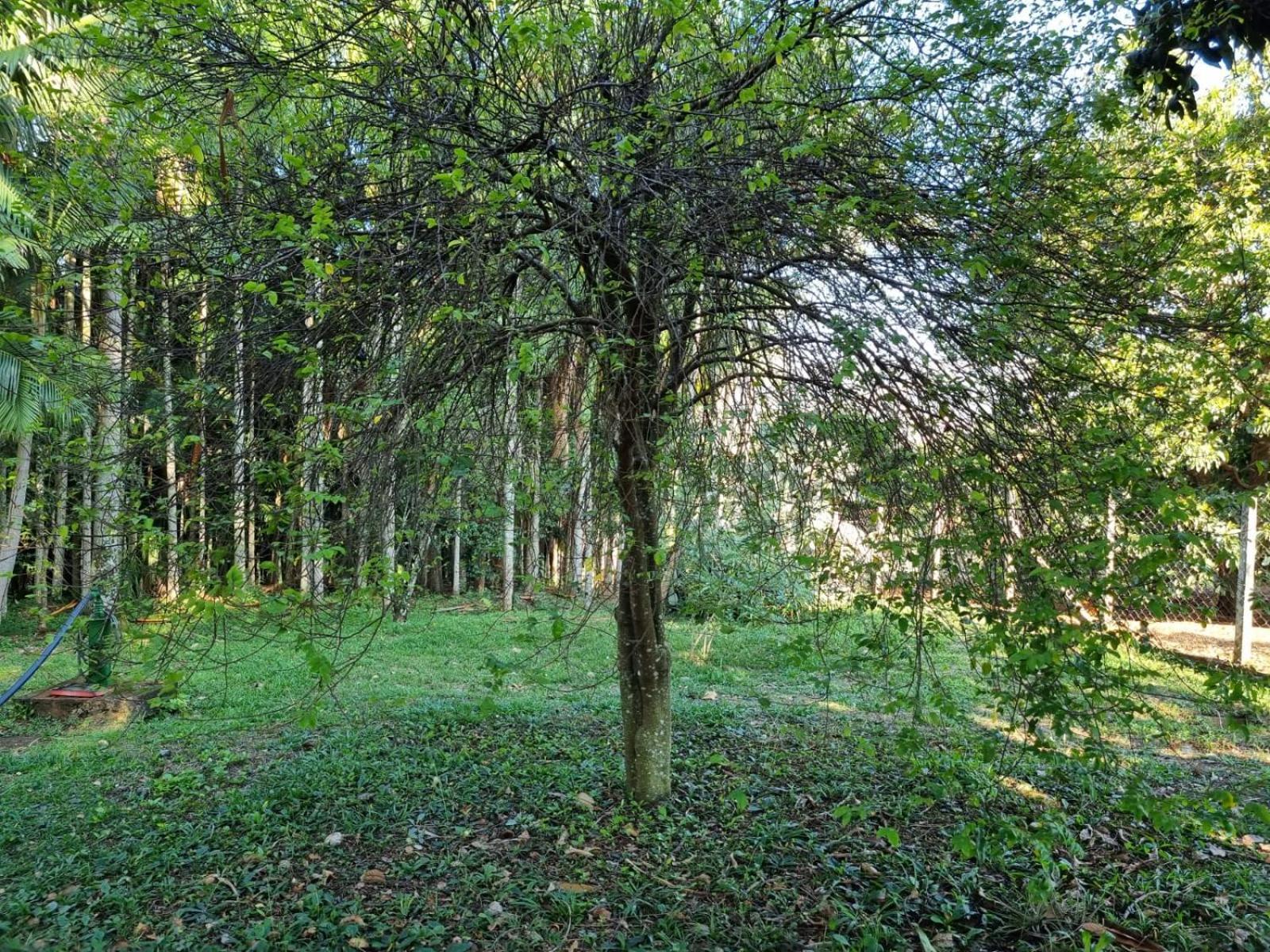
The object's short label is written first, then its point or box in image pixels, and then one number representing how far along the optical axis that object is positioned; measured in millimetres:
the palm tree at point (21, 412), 7133
